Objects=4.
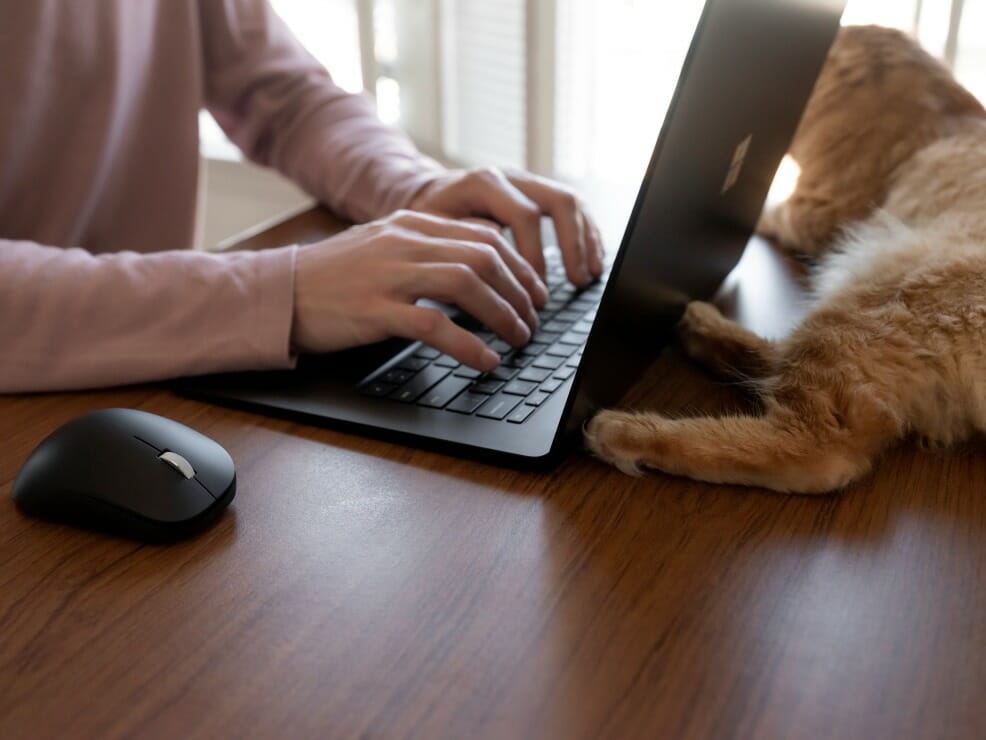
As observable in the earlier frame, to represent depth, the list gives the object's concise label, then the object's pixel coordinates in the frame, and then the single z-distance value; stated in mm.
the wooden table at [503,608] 496
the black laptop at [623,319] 643
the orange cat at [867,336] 695
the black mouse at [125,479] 610
